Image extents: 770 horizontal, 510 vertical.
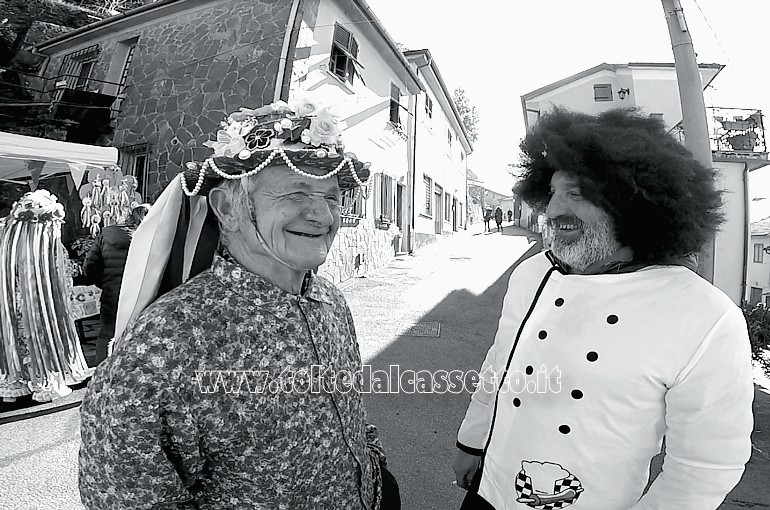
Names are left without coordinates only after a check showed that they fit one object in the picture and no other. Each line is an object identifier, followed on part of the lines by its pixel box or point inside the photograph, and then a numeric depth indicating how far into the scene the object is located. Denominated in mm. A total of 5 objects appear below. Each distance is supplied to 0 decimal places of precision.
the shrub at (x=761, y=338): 4465
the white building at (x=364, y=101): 9109
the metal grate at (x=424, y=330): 7113
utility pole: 3846
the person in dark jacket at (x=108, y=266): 4680
